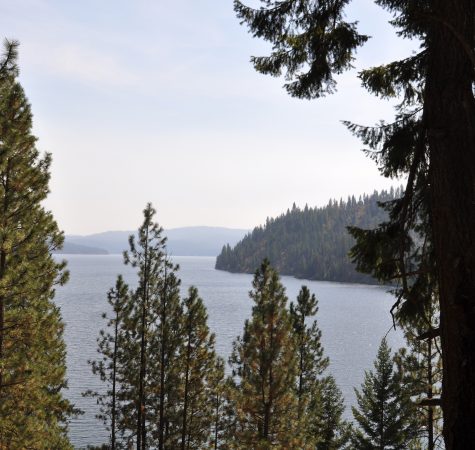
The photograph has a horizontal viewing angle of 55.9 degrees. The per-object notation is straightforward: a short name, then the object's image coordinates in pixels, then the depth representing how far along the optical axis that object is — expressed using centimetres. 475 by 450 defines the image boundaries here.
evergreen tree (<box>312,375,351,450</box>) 3058
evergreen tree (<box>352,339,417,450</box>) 2630
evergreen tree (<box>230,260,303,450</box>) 2061
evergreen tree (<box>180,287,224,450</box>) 2575
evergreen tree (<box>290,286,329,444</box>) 3011
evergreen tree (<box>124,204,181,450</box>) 2350
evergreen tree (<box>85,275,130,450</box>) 2477
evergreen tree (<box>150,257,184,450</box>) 2477
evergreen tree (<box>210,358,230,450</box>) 2967
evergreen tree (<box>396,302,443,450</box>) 1783
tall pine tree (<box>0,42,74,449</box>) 1111
